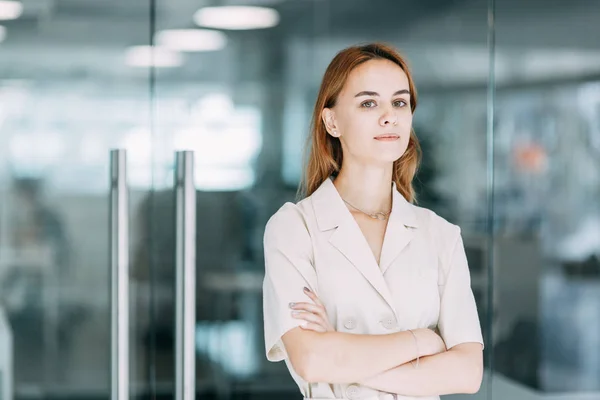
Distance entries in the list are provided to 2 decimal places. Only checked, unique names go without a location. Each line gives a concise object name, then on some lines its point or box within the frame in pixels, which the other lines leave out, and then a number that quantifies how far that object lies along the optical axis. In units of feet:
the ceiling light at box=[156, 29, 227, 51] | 11.92
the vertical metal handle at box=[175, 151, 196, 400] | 8.76
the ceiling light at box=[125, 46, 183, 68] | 11.80
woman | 6.86
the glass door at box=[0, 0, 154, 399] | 11.51
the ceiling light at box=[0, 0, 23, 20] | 11.45
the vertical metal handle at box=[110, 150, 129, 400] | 8.77
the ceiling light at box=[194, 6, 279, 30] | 12.07
